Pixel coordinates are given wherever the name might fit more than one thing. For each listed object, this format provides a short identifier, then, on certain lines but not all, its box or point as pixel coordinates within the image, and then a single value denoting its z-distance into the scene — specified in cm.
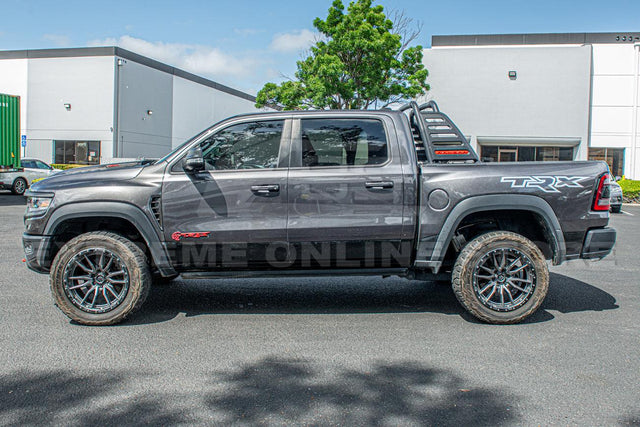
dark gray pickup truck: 502
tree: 2444
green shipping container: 1938
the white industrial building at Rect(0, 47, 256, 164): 3272
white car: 2175
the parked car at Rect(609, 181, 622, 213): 1609
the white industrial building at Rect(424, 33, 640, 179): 2889
